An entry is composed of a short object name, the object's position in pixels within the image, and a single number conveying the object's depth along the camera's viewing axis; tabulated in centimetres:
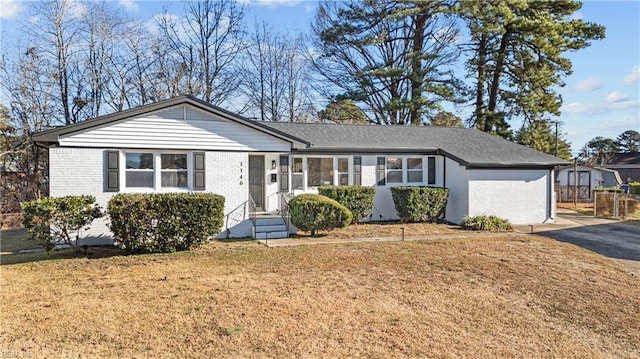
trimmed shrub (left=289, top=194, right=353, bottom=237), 1195
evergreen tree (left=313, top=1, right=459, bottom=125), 2611
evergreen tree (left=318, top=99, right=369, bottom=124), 2931
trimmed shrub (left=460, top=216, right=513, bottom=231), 1409
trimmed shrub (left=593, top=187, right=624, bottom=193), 2084
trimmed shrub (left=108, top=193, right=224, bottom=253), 945
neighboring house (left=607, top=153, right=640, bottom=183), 4578
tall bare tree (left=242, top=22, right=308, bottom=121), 2942
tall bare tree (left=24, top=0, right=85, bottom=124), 2084
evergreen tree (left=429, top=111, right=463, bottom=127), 2798
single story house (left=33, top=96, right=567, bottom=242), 1102
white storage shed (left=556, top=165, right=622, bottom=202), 2611
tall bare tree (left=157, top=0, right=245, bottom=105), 2692
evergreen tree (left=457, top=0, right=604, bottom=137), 2394
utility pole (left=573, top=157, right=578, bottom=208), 2441
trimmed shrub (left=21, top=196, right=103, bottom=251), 888
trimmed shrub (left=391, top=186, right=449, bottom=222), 1487
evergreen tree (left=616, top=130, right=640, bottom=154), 6328
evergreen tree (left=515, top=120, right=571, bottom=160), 2597
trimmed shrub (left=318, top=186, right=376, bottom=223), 1416
